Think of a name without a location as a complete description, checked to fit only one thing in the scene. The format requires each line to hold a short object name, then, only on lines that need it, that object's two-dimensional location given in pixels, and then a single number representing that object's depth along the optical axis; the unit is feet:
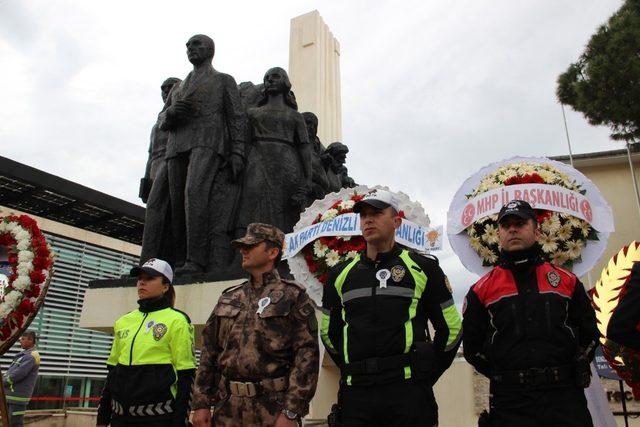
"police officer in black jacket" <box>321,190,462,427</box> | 9.36
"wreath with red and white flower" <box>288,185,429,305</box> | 17.79
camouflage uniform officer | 10.76
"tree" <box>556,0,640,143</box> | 45.65
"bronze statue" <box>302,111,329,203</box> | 31.76
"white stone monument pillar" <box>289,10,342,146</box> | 49.85
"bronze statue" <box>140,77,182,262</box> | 27.14
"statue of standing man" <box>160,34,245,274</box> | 25.63
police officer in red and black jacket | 9.37
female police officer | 12.46
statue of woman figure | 26.99
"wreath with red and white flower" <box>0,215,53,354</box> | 18.39
